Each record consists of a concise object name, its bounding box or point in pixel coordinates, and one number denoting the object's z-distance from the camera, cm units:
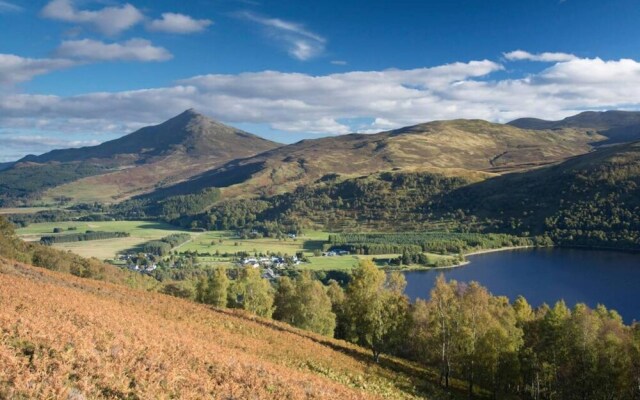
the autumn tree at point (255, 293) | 8894
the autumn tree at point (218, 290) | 9369
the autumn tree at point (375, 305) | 5888
